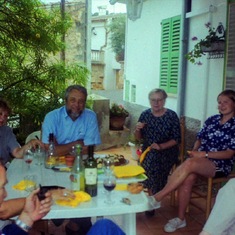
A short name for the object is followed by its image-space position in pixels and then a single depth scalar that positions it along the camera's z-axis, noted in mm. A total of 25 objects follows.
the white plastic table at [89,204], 1516
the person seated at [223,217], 1835
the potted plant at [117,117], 5911
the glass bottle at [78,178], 1694
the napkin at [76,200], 1558
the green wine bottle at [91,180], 1639
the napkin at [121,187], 1763
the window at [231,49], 3146
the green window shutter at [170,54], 4406
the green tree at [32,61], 3857
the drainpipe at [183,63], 4082
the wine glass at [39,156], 2238
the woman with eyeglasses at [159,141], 3090
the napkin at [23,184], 1749
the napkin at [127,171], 1923
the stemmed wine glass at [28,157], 2086
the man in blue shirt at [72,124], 2672
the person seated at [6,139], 2510
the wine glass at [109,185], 1633
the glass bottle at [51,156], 2143
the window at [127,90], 6436
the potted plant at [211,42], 3291
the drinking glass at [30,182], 1725
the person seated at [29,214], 1278
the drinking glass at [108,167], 1832
